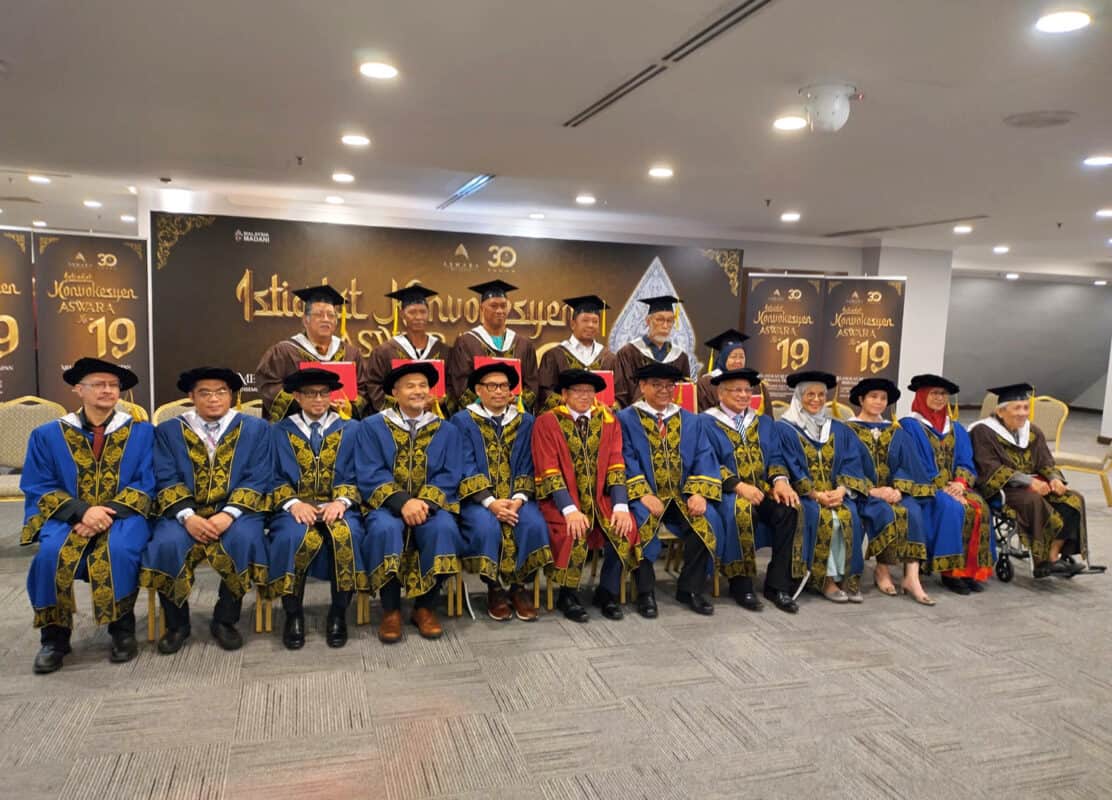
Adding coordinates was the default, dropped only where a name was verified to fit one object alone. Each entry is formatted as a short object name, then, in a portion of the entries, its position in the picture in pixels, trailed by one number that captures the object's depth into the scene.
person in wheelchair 4.31
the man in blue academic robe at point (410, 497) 3.31
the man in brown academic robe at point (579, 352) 4.48
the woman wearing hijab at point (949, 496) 4.14
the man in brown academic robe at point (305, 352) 4.08
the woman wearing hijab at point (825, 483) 3.95
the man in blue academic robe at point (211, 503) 3.10
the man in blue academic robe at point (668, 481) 3.74
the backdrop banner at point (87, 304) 6.35
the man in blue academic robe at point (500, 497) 3.48
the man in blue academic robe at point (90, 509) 2.93
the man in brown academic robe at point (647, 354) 4.62
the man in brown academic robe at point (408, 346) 4.30
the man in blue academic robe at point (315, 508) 3.22
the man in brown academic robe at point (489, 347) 4.42
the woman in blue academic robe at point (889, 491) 4.07
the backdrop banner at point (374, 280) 6.69
